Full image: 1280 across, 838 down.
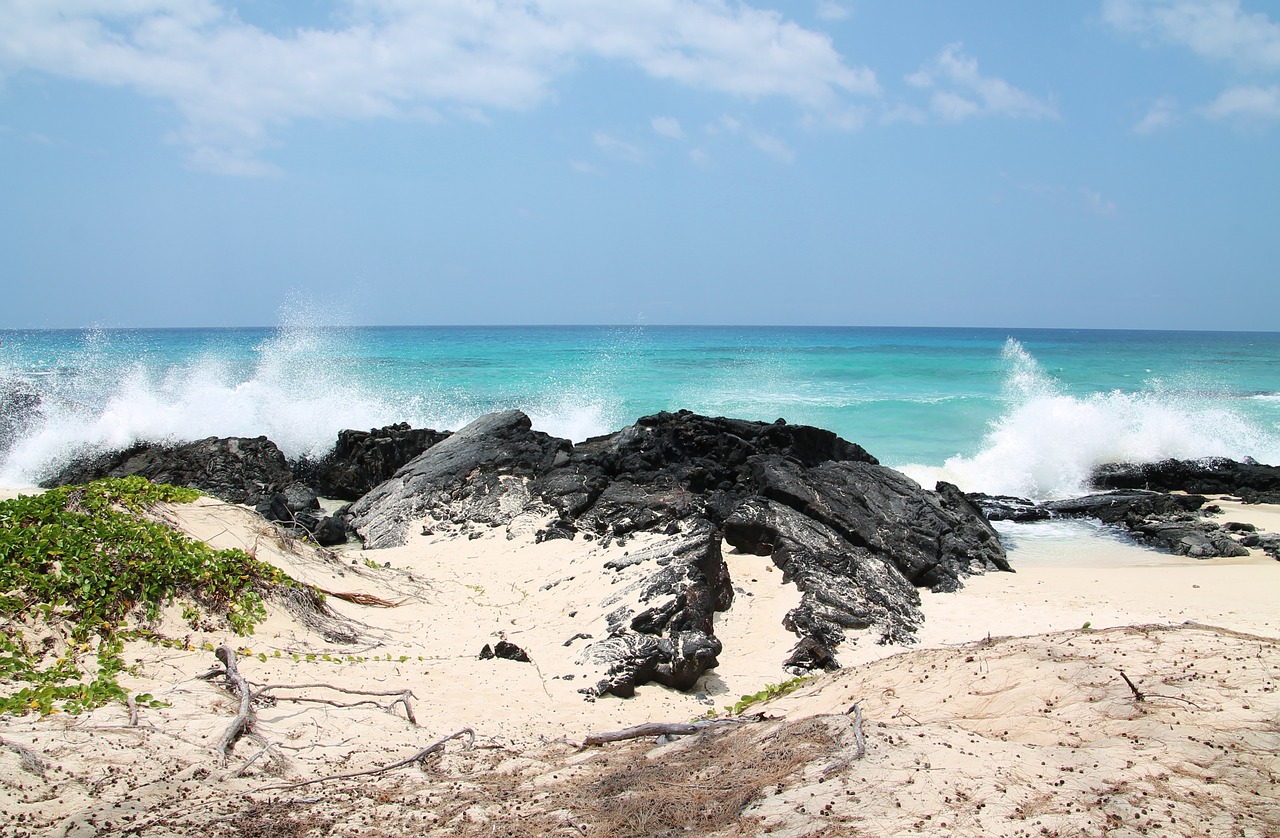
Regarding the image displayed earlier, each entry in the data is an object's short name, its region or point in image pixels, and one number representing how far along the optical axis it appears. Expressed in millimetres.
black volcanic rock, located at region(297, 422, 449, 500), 15148
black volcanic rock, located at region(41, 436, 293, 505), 14352
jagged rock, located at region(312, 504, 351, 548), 11352
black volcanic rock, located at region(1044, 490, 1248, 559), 11992
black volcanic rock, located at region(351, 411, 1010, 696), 7676
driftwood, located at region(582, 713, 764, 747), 5230
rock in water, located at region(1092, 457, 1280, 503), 15734
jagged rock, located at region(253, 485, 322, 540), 11797
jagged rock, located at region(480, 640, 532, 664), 7047
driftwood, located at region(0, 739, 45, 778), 3900
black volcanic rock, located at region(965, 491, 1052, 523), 14586
